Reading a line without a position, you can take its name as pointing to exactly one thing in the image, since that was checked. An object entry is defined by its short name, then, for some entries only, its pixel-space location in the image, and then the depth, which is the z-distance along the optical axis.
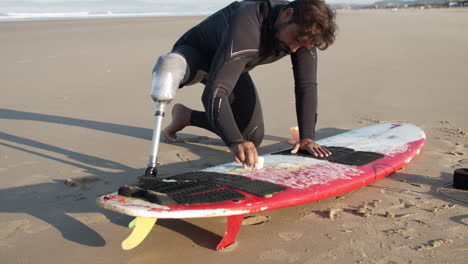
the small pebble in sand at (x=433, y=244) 2.07
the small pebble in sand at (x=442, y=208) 2.45
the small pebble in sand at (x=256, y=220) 2.30
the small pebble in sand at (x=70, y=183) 2.81
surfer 2.46
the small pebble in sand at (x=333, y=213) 2.39
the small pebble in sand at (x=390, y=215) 2.38
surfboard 2.02
